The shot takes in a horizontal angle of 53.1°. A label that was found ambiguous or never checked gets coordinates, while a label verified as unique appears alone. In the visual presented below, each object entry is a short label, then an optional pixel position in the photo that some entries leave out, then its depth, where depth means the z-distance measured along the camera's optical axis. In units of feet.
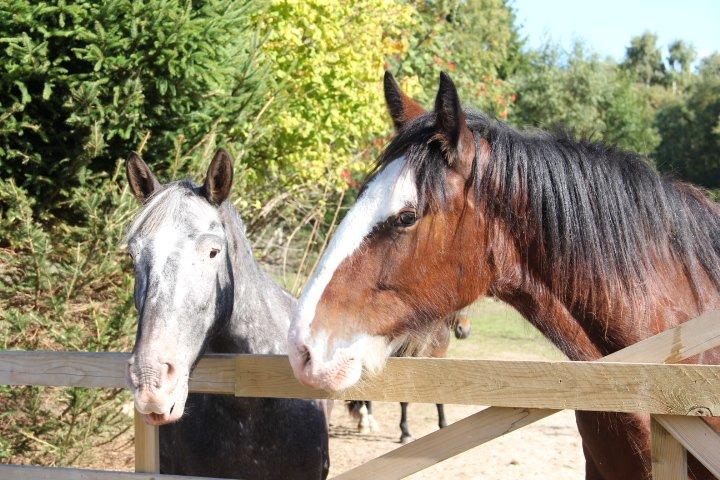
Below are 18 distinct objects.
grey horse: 9.75
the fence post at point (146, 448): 9.68
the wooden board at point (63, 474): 9.44
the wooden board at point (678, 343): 7.34
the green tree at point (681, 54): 189.67
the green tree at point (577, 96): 96.27
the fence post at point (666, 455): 7.25
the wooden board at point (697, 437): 6.95
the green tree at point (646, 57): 187.01
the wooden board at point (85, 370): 9.46
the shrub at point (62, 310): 18.48
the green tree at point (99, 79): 17.38
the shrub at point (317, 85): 26.35
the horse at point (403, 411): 26.71
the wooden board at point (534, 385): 7.07
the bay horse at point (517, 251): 7.93
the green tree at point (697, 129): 87.40
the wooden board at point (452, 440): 7.85
